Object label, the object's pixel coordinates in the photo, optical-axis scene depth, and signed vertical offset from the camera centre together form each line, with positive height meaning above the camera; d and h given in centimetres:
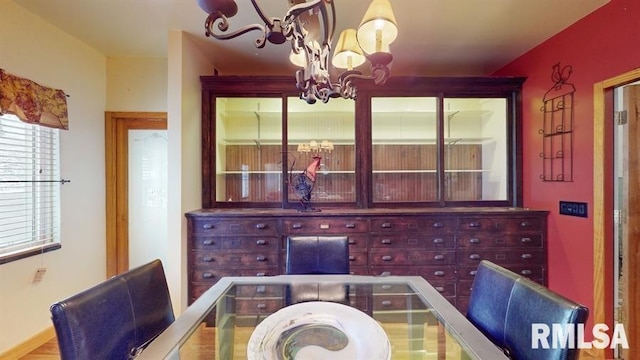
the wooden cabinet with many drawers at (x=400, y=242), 282 -58
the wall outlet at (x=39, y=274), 250 -77
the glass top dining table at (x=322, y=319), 112 -63
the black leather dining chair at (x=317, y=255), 211 -52
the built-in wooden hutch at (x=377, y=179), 284 +0
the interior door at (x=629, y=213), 217 -25
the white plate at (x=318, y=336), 106 -59
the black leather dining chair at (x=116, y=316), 100 -51
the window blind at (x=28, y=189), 231 -7
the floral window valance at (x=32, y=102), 221 +62
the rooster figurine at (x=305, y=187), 310 -8
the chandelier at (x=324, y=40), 104 +56
